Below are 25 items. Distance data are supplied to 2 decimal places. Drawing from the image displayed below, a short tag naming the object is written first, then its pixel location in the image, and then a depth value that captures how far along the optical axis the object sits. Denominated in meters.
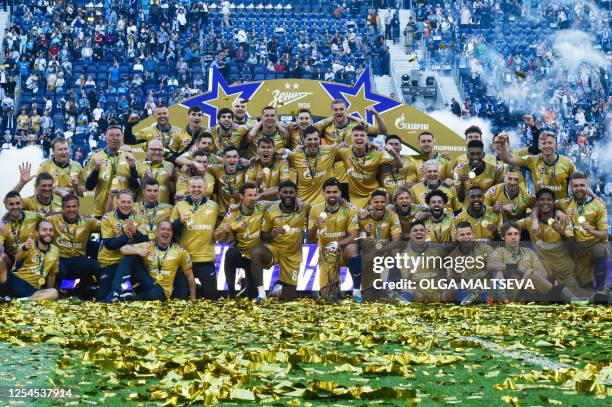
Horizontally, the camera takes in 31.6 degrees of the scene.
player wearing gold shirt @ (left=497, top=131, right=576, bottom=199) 15.55
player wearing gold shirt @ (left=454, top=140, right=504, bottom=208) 16.11
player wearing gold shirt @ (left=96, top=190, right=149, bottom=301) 14.86
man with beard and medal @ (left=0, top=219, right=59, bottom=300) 14.62
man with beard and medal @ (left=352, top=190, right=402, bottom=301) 14.25
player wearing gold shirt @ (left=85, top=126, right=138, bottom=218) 16.20
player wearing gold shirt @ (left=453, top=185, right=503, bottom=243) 14.88
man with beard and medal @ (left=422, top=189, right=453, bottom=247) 14.71
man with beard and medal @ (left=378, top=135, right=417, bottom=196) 16.48
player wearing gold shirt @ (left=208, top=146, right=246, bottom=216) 16.11
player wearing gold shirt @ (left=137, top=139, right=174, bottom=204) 16.11
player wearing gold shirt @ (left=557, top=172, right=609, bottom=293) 14.20
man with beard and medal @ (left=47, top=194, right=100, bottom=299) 15.16
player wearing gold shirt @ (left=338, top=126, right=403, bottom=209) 16.28
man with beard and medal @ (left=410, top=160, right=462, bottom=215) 15.58
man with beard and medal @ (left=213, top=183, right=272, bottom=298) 15.02
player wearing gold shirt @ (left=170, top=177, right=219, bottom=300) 15.02
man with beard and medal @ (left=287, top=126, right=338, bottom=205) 16.28
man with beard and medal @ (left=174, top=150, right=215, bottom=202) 15.84
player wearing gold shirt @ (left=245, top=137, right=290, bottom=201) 16.00
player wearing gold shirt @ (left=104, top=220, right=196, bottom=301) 14.57
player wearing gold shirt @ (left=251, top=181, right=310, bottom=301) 14.94
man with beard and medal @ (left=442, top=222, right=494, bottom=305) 14.02
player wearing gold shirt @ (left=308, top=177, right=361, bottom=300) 14.80
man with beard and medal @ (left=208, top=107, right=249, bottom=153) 16.62
